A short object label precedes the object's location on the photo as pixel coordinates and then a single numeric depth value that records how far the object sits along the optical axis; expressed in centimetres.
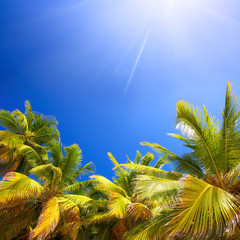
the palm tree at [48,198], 703
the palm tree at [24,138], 1144
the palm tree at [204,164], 405
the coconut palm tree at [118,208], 661
